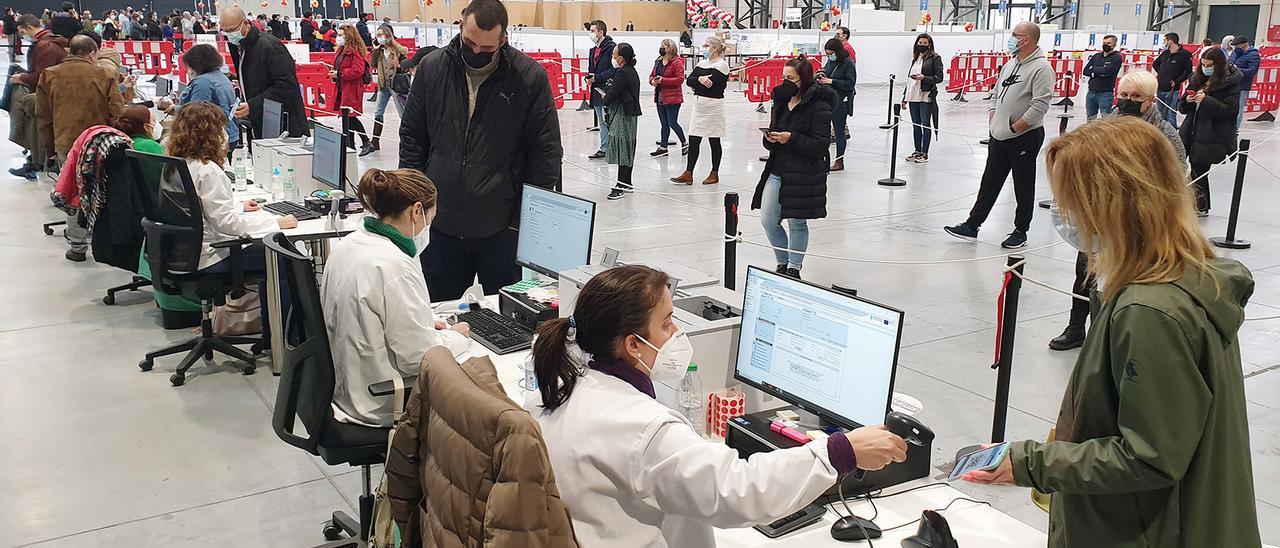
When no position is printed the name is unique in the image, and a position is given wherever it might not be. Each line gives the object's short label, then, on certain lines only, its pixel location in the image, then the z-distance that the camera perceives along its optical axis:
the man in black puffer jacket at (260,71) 7.62
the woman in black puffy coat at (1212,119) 8.50
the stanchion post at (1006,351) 3.56
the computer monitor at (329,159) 5.86
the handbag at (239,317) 5.72
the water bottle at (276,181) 6.47
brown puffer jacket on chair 1.78
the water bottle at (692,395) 2.80
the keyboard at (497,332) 3.65
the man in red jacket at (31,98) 9.96
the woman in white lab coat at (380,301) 3.28
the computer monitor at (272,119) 7.15
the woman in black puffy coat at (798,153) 6.32
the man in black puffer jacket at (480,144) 4.52
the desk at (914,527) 2.37
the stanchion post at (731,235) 4.21
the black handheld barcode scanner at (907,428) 2.05
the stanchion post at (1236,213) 7.55
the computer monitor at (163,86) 10.76
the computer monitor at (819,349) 2.42
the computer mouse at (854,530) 2.38
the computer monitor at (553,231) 3.75
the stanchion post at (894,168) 10.27
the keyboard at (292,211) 5.77
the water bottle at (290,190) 6.32
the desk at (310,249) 5.14
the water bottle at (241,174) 6.84
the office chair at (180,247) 5.13
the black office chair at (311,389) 3.29
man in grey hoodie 7.36
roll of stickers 2.84
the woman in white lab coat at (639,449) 1.92
